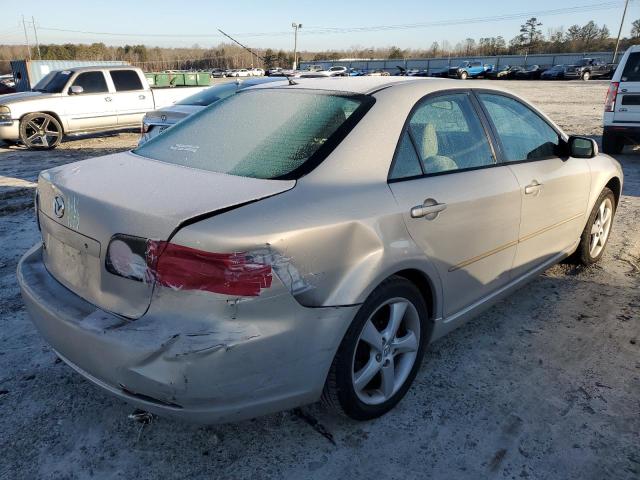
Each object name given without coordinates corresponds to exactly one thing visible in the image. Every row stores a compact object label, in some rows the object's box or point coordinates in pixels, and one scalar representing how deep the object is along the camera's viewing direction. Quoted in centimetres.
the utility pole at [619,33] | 5568
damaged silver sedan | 183
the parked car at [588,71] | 4509
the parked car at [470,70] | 4871
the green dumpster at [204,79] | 1915
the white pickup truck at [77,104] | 1058
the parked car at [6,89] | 2040
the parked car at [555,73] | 4600
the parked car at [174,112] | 729
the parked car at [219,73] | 6712
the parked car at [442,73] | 4815
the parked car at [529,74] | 4918
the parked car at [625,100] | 870
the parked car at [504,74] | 5050
